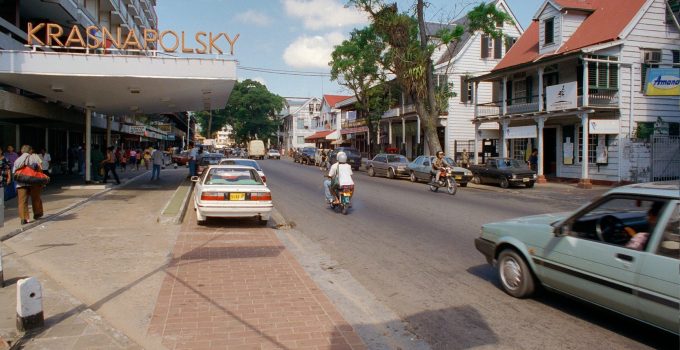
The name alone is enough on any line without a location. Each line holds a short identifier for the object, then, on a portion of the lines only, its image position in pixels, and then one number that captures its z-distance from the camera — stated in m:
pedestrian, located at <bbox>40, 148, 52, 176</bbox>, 20.98
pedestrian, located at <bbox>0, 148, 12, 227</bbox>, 14.55
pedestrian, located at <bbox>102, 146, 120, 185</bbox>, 21.58
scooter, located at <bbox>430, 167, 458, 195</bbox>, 19.05
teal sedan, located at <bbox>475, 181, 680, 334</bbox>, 4.27
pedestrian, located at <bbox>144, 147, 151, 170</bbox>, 38.04
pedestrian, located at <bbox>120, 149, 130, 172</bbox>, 32.06
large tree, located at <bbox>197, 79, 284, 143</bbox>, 87.33
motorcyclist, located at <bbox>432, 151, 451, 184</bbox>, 19.92
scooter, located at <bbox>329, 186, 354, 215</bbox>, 13.44
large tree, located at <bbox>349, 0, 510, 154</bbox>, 27.34
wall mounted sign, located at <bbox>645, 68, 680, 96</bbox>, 21.14
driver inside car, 4.49
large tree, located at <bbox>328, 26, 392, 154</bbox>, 35.81
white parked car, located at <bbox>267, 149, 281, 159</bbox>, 64.69
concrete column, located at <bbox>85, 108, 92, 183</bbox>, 20.31
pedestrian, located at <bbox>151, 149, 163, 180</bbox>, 24.30
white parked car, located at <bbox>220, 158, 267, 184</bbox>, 17.14
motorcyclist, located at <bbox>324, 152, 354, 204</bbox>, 13.41
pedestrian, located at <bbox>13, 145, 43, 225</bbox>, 10.90
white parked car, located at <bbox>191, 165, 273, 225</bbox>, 10.80
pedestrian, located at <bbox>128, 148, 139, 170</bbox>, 35.31
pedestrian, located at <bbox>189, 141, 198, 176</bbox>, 25.52
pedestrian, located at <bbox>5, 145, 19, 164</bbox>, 17.05
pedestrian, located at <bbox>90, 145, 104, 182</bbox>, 21.20
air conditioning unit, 22.88
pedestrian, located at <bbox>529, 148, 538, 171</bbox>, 26.06
